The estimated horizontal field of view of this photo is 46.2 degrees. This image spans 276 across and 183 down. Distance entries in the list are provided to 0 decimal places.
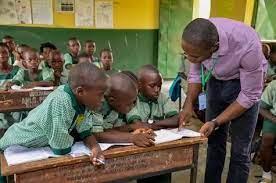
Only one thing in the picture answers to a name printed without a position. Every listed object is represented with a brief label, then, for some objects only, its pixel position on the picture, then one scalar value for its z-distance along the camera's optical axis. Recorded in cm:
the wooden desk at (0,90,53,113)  285
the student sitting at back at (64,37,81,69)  463
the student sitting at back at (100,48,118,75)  455
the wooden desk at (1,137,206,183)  143
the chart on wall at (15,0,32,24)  678
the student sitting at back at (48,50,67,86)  391
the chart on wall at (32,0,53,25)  692
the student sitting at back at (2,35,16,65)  561
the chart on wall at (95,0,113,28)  742
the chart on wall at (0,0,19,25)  670
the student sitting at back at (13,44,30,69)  398
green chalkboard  701
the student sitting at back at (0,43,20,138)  317
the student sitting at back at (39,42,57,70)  401
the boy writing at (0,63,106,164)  153
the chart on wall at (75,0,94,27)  727
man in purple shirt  179
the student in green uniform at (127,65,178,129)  222
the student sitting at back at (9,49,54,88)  341
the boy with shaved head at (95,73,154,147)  174
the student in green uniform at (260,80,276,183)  303
